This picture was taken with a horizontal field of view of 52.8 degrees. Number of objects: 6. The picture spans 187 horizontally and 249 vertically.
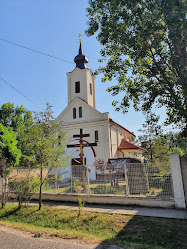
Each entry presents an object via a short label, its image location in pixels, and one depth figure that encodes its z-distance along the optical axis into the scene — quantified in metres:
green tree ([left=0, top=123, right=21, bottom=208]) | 8.55
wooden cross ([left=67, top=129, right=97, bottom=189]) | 11.74
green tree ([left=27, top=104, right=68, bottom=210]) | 8.16
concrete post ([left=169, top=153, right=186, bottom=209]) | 7.08
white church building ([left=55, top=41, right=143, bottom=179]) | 21.80
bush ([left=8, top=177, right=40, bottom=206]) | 8.27
